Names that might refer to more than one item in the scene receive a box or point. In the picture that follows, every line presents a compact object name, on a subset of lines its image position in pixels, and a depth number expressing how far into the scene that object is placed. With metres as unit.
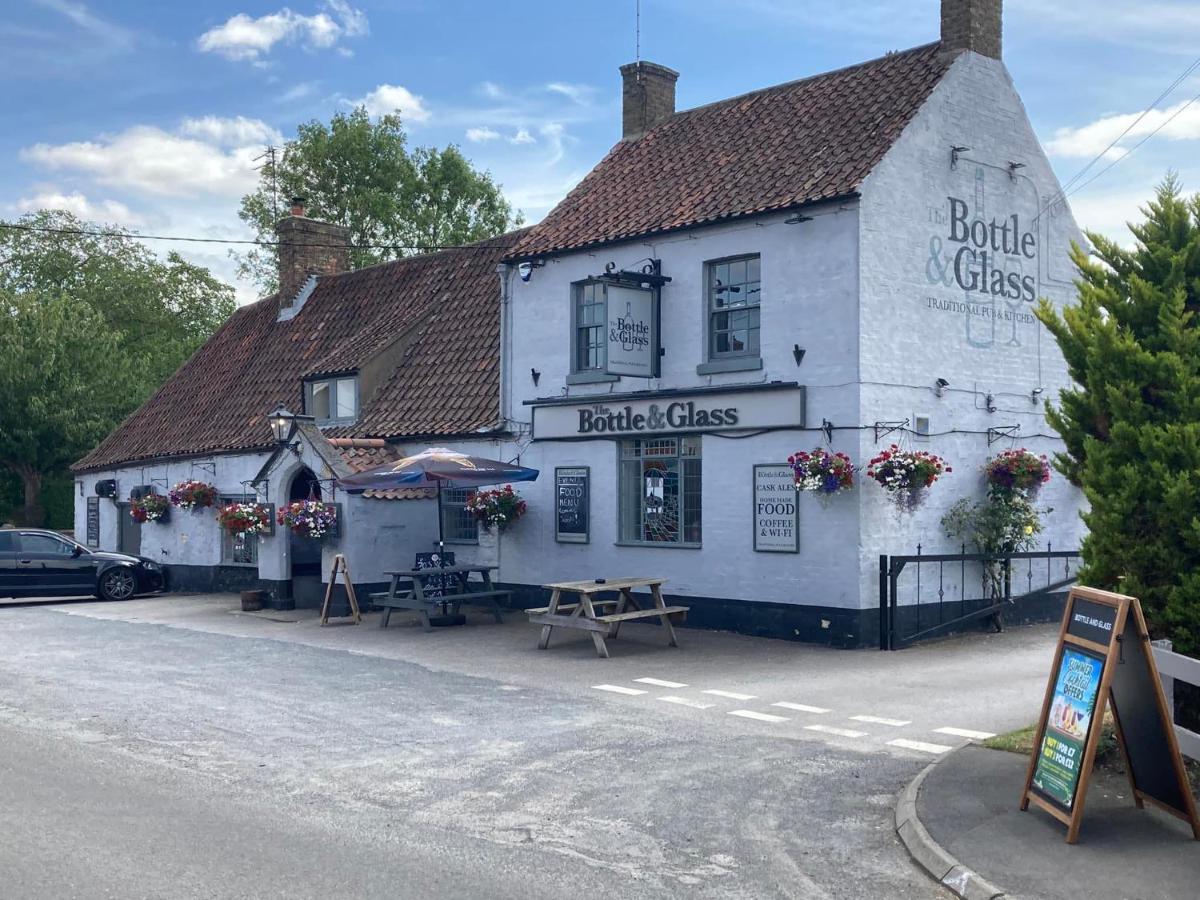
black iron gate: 16.38
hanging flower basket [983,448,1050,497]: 17.80
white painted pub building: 16.89
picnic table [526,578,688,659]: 15.70
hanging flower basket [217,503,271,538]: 21.95
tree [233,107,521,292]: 47.53
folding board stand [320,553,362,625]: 19.81
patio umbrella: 18.59
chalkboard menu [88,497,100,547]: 31.39
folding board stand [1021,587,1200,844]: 7.02
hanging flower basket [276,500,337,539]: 20.48
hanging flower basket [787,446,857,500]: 16.05
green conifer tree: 8.31
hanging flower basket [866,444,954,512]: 16.17
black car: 24.30
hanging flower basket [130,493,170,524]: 27.72
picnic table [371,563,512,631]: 18.73
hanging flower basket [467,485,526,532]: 20.48
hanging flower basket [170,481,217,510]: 26.33
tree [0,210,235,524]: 39.47
